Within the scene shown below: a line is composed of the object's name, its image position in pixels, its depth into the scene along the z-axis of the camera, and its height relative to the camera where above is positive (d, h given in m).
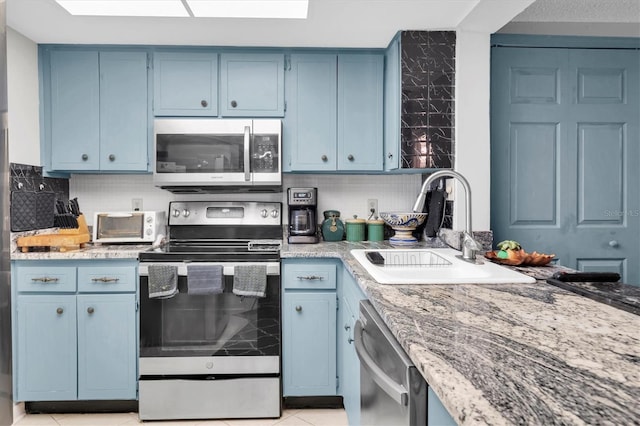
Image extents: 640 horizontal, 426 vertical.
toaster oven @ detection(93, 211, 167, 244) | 2.62 -0.12
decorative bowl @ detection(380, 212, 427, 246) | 2.60 -0.09
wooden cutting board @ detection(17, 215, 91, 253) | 2.38 -0.19
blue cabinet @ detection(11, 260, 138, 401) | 2.35 -0.70
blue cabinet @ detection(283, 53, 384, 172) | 2.74 +0.64
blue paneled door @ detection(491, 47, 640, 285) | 2.57 +0.35
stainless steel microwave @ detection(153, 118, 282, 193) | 2.62 +0.35
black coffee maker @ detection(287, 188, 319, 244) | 2.65 -0.03
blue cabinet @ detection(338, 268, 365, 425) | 1.78 -0.69
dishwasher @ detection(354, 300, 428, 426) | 0.88 -0.41
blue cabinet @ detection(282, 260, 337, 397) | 2.42 -0.67
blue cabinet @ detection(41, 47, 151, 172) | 2.69 +0.67
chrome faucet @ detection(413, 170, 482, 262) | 1.70 -0.06
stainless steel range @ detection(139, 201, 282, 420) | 2.33 -0.71
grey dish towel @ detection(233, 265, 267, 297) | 2.33 -0.40
